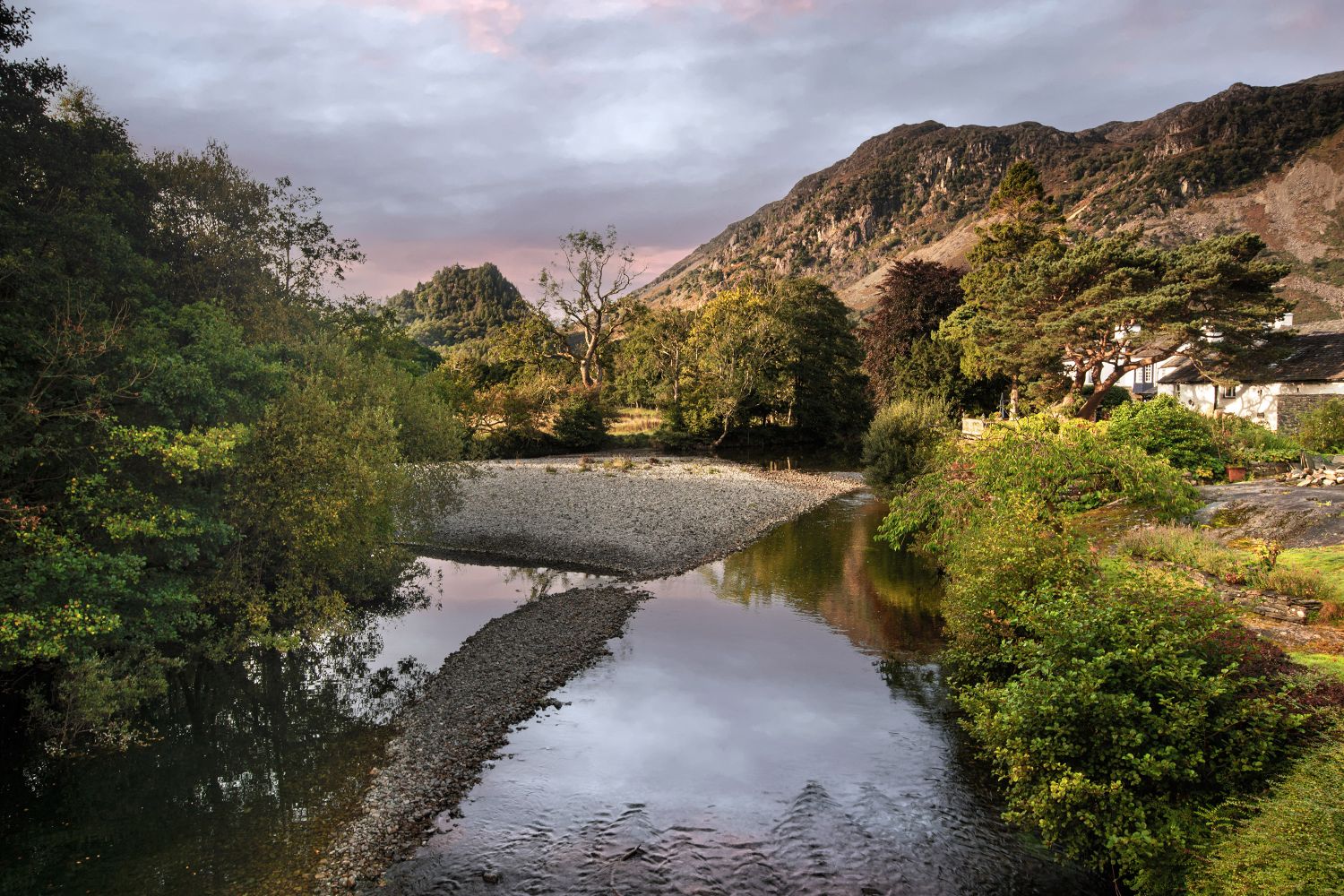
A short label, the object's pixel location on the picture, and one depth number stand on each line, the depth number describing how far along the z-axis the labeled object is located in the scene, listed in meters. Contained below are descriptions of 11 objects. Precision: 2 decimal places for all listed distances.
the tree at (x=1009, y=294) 41.38
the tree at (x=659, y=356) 63.56
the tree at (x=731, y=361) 58.38
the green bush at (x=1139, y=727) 8.05
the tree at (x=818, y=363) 62.81
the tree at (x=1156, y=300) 34.59
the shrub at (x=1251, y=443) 24.41
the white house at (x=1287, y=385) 37.88
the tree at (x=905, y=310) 56.84
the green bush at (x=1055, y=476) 18.00
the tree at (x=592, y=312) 70.44
